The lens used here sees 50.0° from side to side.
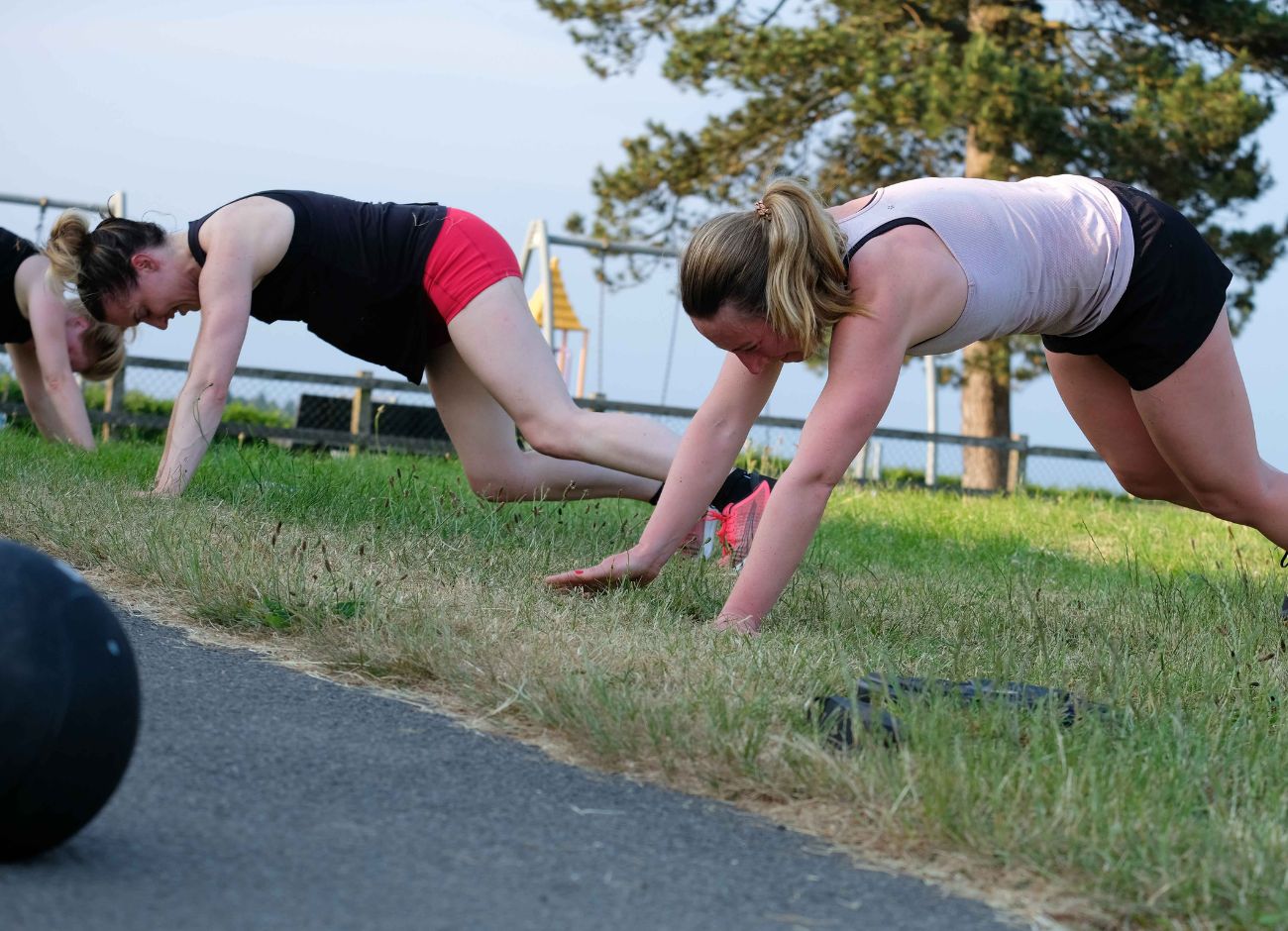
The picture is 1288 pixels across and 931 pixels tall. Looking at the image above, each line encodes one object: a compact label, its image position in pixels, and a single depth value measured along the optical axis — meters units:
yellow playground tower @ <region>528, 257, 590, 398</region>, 15.70
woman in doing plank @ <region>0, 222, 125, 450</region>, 7.01
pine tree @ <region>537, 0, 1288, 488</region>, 14.95
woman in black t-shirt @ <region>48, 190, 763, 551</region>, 4.75
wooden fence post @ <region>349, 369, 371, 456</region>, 13.79
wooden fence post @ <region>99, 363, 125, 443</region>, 13.55
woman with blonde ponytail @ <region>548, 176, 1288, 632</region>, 3.31
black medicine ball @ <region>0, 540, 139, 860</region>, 1.81
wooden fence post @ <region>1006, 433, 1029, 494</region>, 16.16
